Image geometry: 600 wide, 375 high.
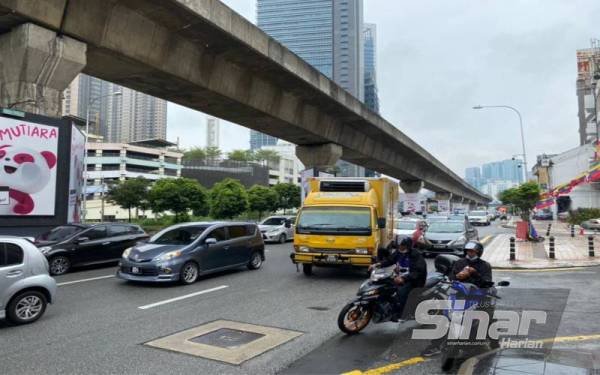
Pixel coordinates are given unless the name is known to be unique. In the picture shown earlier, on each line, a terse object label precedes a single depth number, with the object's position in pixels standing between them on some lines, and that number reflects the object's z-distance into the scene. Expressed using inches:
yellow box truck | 446.3
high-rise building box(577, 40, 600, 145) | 2554.1
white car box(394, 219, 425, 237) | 791.7
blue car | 405.7
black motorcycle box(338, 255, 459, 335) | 246.7
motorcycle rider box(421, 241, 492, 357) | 225.9
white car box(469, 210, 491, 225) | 1927.9
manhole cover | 234.4
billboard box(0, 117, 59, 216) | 502.9
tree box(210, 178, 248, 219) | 1792.6
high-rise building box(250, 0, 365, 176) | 5570.9
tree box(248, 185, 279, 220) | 2111.2
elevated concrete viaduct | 449.7
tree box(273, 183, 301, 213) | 2361.0
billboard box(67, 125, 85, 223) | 600.7
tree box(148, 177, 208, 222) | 1556.3
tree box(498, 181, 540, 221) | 1002.7
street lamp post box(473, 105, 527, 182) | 1473.1
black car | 495.8
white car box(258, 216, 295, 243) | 962.7
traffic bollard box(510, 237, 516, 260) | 621.9
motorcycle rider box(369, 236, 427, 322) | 250.5
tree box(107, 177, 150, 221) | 2026.3
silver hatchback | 267.4
